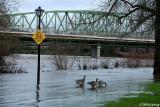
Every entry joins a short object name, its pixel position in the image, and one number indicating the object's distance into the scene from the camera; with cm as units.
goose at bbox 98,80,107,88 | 3009
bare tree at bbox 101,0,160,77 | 3303
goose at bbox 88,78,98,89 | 2932
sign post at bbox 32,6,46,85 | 2989
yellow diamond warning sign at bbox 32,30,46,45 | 2986
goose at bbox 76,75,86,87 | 3038
